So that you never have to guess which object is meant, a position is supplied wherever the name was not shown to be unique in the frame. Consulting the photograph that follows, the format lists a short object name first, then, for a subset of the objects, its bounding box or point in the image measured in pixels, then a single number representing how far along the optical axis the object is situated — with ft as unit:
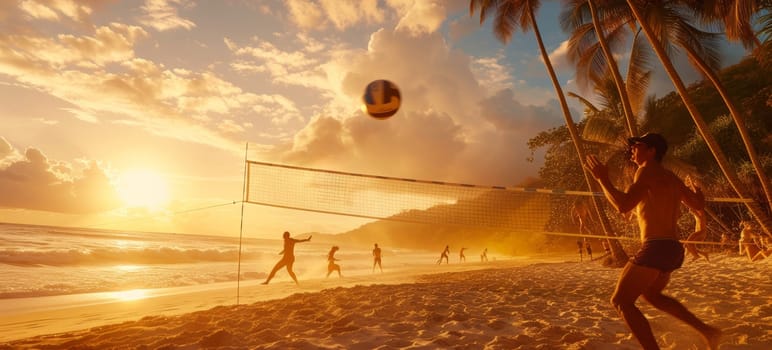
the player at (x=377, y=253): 62.00
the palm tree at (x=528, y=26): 41.47
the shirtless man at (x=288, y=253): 37.73
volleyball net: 24.38
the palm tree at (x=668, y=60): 29.17
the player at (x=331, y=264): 48.65
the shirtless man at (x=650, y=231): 9.75
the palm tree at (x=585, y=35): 46.44
